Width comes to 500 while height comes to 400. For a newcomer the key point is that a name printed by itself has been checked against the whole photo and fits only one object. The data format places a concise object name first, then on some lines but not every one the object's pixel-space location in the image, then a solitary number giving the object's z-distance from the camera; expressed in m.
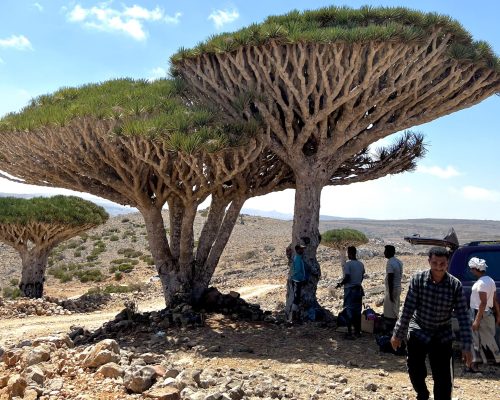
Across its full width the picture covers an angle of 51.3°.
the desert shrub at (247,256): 33.77
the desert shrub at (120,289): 21.39
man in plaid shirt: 3.88
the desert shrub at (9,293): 18.66
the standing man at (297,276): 8.48
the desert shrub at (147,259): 31.66
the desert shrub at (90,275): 27.44
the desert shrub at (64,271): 27.94
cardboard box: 8.05
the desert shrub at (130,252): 33.71
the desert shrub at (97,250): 33.28
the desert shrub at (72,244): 36.94
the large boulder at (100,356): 4.92
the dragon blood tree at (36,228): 18.05
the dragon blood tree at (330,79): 8.44
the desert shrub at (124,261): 31.43
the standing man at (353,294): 7.85
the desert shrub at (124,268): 29.47
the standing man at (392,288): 7.37
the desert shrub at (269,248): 35.94
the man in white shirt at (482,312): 5.44
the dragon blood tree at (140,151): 7.81
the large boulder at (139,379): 4.24
